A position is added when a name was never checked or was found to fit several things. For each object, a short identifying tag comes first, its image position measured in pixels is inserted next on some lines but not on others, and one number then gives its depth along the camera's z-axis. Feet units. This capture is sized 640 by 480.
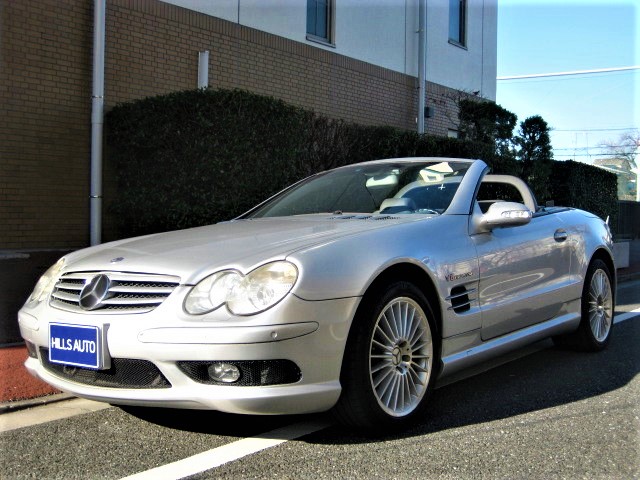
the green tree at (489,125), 43.96
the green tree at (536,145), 42.86
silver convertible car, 9.68
